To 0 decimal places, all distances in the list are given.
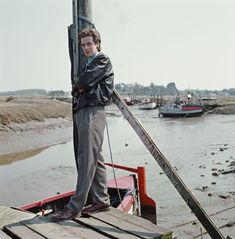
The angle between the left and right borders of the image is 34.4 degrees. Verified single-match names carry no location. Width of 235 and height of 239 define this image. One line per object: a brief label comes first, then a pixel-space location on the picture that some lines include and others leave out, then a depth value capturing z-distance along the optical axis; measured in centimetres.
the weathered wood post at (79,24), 462
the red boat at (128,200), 750
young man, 406
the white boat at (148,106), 9094
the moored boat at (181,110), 6025
